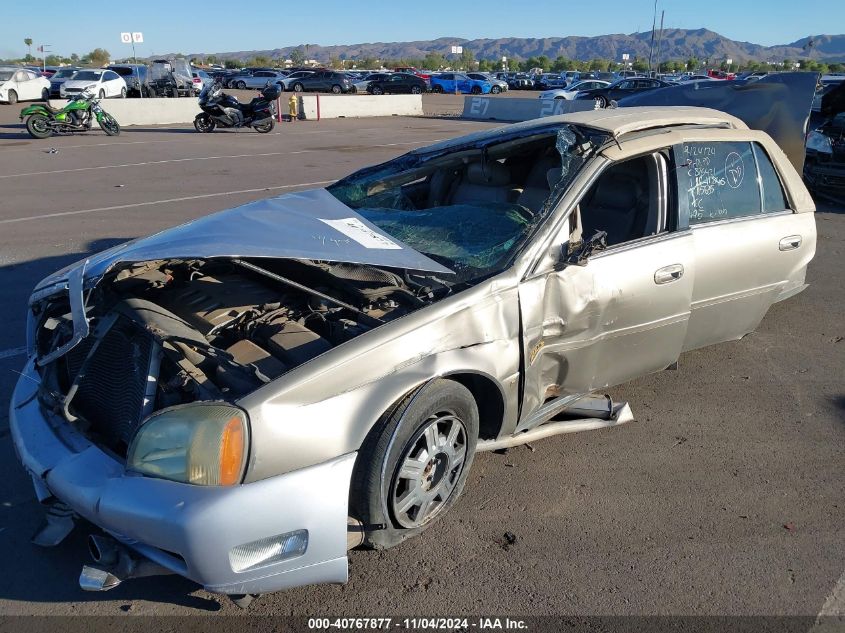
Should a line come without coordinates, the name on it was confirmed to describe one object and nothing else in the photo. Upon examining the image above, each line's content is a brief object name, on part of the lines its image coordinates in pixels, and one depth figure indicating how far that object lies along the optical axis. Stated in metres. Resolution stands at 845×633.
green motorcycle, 17.95
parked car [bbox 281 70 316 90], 43.38
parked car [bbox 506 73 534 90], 54.81
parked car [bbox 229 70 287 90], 46.94
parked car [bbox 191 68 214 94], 33.88
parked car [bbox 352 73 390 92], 43.03
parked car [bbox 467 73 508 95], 47.62
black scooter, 20.09
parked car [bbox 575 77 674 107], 29.83
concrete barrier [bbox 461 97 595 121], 25.23
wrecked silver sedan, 2.46
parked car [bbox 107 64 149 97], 32.94
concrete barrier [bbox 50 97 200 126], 22.42
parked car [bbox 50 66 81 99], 29.41
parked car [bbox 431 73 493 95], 46.94
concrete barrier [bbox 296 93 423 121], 25.91
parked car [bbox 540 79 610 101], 30.91
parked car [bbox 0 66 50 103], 28.45
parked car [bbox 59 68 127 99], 27.99
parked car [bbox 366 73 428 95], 42.88
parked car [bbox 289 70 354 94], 42.62
